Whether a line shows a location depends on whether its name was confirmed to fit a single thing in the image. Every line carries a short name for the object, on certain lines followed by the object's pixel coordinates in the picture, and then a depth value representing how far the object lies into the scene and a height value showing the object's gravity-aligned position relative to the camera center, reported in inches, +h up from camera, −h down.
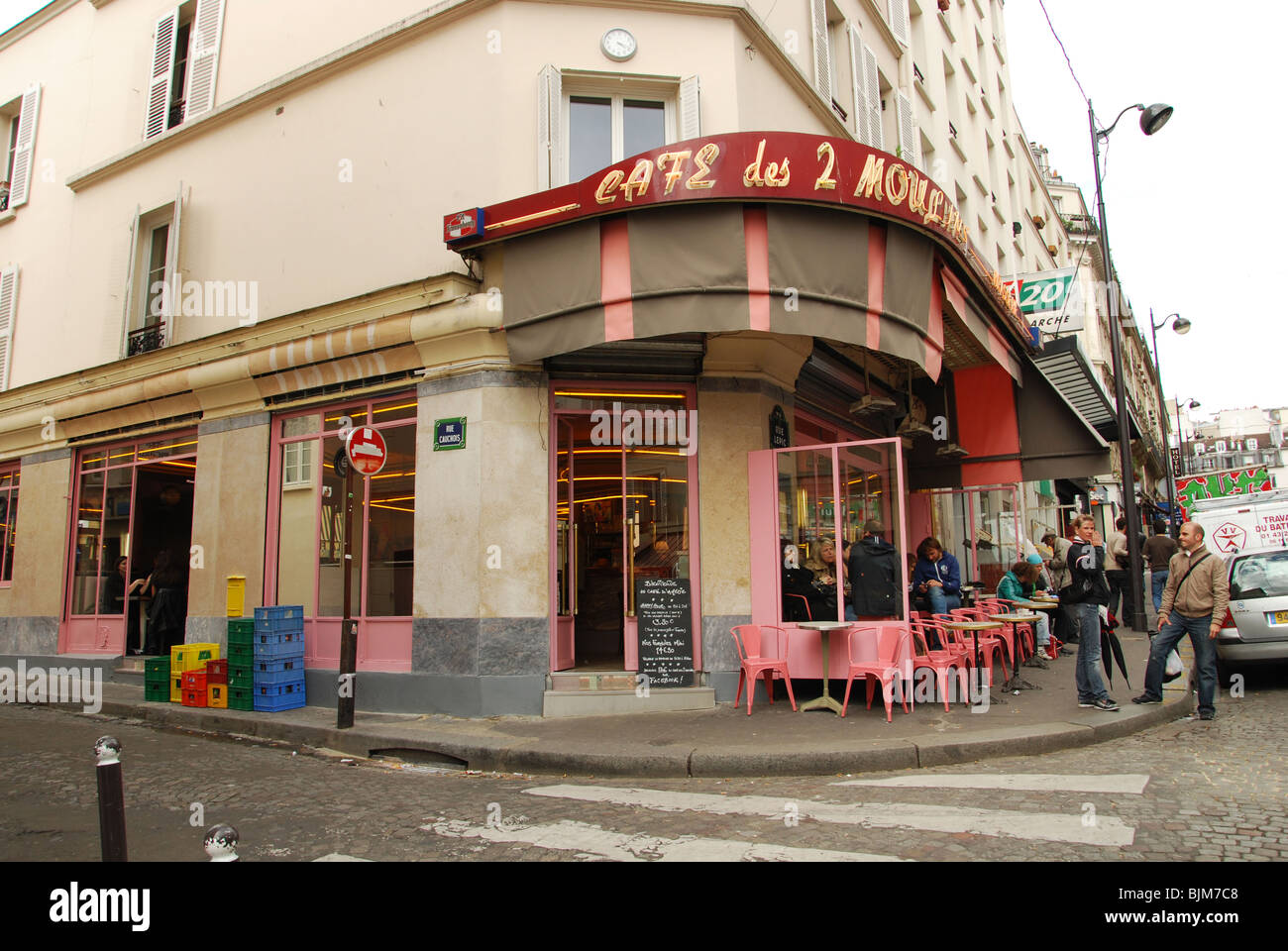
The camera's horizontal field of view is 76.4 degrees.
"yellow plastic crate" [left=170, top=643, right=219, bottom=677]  406.3 -30.0
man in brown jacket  304.8 -12.2
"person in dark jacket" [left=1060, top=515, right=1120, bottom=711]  306.3 -12.1
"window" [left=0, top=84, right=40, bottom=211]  620.4 +340.4
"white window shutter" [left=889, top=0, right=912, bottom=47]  619.5 +427.3
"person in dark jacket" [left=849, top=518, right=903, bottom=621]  345.4 +0.9
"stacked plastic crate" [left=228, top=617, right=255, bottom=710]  380.5 -32.5
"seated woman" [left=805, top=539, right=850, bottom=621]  367.2 +0.2
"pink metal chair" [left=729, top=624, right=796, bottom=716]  333.4 -31.2
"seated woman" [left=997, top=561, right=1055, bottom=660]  458.9 -2.5
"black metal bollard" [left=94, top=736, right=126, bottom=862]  131.9 -33.7
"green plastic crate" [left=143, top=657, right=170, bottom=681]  416.8 -36.4
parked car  359.9 -18.0
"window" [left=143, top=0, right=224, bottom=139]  500.4 +334.0
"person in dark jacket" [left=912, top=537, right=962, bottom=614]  409.7 +0.9
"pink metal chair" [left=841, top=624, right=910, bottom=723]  308.7 -32.3
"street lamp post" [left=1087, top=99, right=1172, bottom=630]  546.9 +107.9
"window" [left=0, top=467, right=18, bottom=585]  577.3 +60.4
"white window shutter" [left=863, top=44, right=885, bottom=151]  518.6 +311.6
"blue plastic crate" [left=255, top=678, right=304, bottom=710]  374.0 -47.1
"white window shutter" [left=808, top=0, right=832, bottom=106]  449.4 +293.4
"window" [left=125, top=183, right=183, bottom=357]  489.1 +196.0
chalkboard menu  345.1 -19.9
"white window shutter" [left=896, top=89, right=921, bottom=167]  581.3 +323.1
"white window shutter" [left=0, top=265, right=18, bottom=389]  600.7 +213.2
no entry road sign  334.0 +57.0
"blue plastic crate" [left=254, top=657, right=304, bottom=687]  375.6 -35.6
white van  666.2 +43.7
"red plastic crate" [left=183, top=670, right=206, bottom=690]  396.8 -41.5
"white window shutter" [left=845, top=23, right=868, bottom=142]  498.3 +298.4
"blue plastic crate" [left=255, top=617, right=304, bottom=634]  380.8 -15.0
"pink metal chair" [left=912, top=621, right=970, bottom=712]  319.0 -31.4
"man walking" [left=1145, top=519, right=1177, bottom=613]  514.6 +15.5
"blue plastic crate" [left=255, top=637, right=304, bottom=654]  377.1 -26.5
